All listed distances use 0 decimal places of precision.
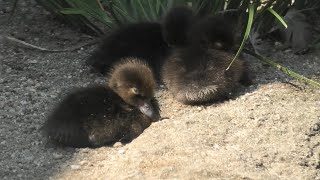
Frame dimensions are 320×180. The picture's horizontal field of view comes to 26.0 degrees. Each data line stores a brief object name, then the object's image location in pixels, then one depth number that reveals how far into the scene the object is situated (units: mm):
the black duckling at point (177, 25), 3698
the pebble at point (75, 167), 3014
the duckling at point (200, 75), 3502
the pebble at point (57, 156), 3135
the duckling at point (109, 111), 3191
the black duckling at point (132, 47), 3789
